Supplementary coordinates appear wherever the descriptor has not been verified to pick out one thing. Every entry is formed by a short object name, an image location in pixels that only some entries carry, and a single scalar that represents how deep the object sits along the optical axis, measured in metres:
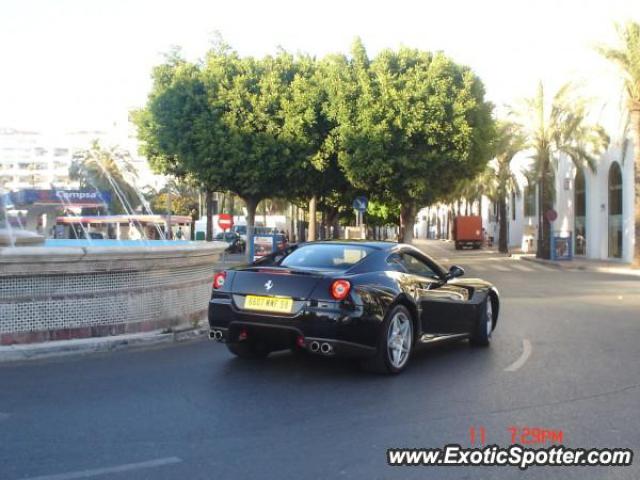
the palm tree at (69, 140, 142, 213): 59.94
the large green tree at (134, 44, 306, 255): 29.56
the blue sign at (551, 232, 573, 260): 38.72
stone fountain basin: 8.40
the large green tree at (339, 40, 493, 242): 28.42
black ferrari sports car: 7.01
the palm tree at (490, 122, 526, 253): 39.32
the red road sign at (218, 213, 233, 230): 35.06
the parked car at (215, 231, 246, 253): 46.78
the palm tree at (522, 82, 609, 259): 37.06
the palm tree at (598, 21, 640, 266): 28.45
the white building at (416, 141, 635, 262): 36.66
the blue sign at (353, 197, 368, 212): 31.13
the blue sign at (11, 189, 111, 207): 49.56
